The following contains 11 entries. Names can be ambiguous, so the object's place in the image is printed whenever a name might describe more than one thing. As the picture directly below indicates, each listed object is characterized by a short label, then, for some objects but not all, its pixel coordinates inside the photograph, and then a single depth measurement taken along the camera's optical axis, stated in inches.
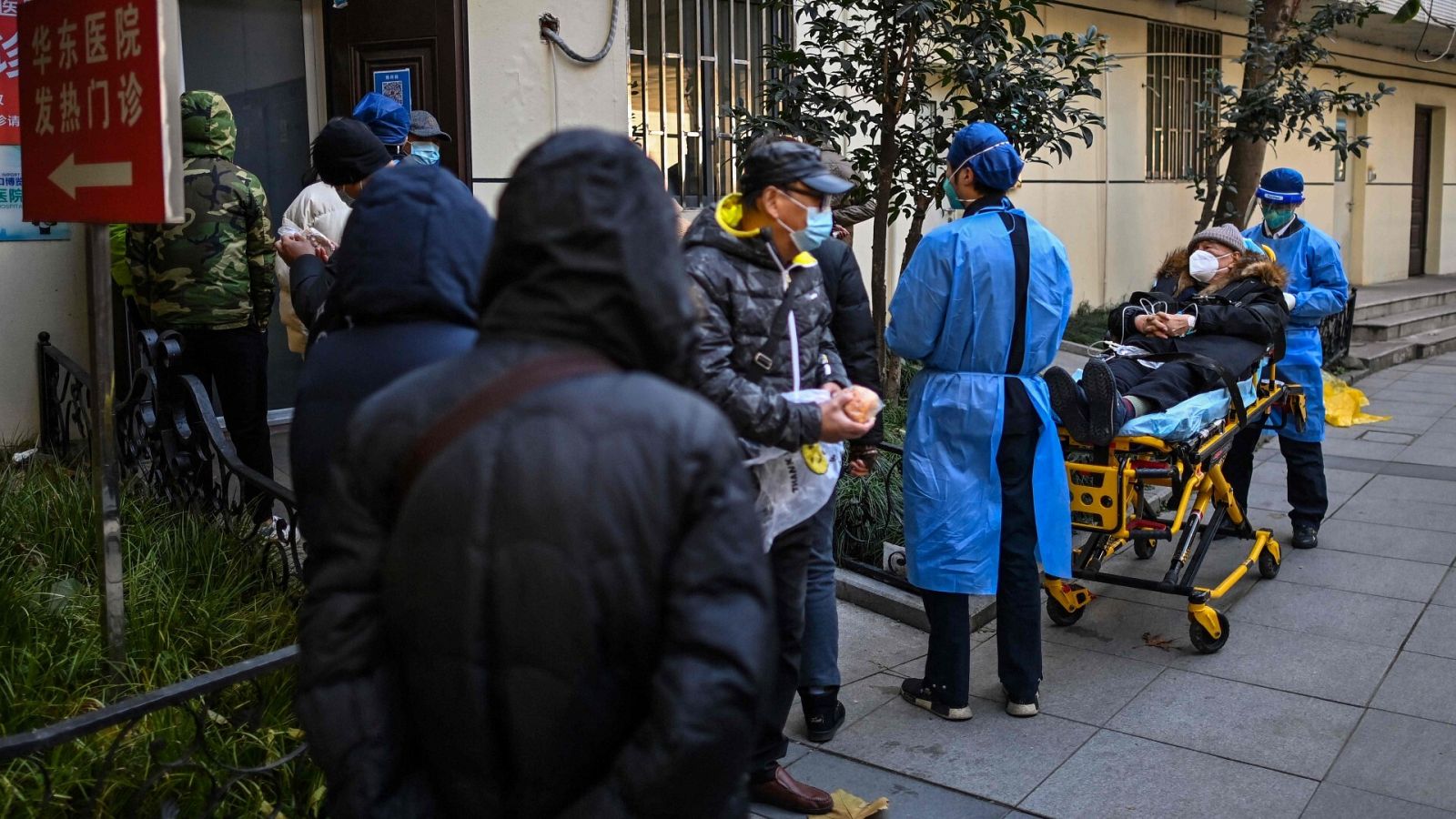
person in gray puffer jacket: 136.6
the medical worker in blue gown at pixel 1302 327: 270.4
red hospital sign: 124.3
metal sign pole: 135.0
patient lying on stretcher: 207.6
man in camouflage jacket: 199.0
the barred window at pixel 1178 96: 574.6
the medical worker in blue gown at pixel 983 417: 175.5
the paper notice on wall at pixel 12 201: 237.5
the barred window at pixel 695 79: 340.5
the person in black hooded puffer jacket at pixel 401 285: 98.3
